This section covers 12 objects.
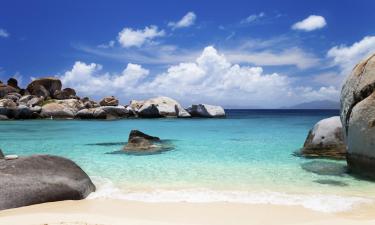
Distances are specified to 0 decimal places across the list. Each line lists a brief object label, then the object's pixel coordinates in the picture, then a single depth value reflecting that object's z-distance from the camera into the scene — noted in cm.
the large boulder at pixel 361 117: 1055
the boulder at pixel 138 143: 1747
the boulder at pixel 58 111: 5853
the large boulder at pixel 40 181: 766
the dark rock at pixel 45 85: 7694
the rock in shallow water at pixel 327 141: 1502
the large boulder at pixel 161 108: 5859
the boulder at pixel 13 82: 8250
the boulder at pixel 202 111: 6059
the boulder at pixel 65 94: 7631
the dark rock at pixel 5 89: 7425
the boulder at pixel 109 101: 6806
